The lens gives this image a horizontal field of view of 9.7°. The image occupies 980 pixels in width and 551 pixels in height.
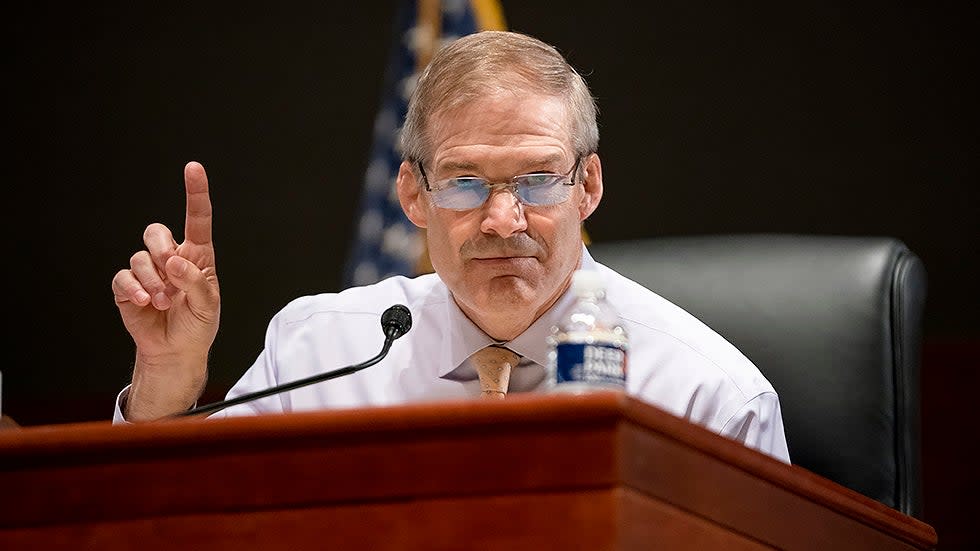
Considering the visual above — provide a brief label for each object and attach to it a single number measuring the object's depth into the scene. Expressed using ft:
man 16.02
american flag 18.93
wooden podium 14.54
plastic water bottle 14.85
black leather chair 16.04
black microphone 15.39
